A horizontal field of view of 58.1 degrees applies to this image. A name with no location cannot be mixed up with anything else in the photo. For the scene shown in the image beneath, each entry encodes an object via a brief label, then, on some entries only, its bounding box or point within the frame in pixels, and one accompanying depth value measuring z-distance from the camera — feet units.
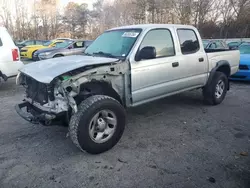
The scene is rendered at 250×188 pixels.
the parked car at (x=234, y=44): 33.18
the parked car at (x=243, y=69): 25.53
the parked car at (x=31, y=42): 69.78
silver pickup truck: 10.11
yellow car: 54.39
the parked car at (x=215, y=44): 32.81
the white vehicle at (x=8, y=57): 22.02
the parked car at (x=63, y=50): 40.28
